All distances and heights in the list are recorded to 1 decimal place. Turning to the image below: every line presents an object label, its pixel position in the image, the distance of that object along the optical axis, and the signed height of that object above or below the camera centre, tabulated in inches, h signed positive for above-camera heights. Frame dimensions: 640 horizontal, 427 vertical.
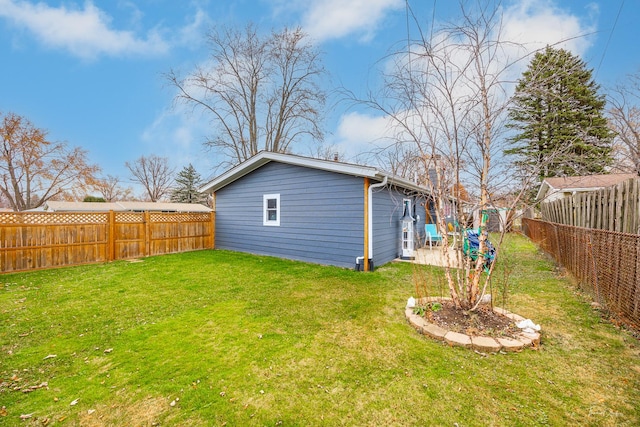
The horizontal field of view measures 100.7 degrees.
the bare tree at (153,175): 1186.0 +160.3
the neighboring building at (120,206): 796.6 +11.0
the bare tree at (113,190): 1096.4 +85.1
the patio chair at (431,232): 384.9 -31.7
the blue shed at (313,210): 248.5 -0.1
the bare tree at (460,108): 117.3 +47.6
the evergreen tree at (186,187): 1194.6 +103.3
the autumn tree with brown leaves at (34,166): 698.8 +126.0
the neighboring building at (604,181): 479.3 +57.0
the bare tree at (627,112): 275.0 +114.7
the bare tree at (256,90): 595.2 +280.7
